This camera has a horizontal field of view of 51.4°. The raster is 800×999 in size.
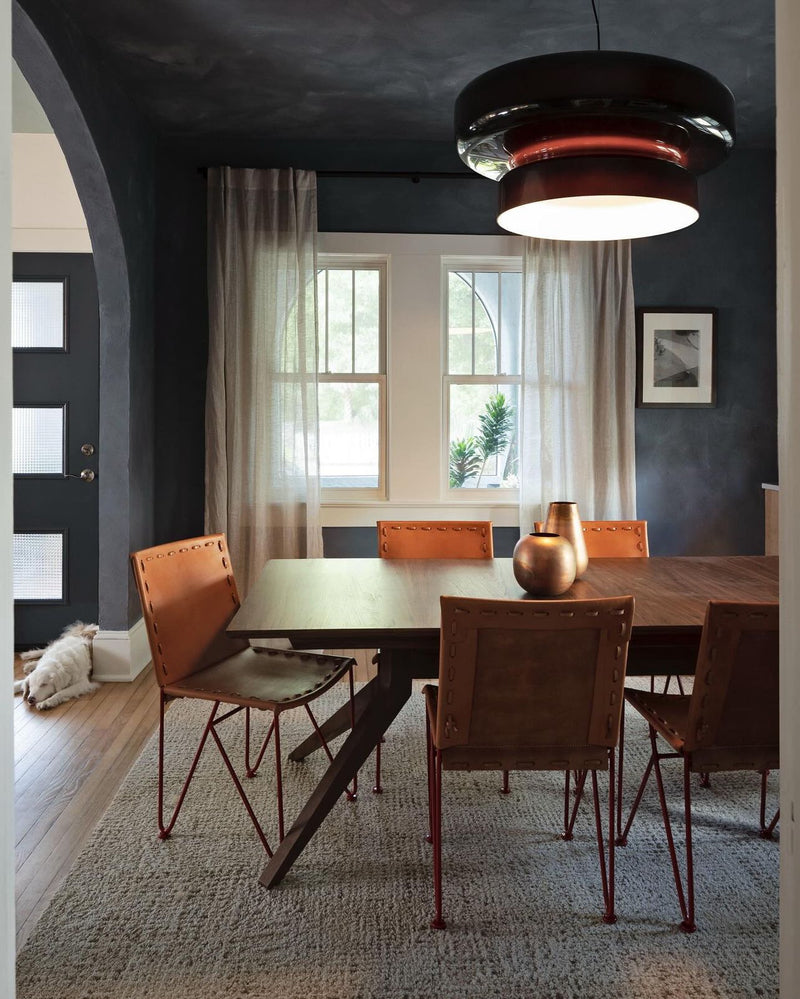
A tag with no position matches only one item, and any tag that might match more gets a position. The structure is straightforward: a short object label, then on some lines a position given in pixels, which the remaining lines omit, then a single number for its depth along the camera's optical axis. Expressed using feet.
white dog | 12.51
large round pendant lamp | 5.83
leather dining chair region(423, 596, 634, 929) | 6.06
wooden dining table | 6.86
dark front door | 15.33
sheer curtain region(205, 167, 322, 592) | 15.21
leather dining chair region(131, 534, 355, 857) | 8.02
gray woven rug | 6.04
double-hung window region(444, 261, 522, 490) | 16.28
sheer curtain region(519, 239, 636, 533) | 15.61
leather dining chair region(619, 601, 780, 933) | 6.11
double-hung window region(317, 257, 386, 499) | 16.15
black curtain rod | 15.37
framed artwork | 16.03
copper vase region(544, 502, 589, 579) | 8.70
